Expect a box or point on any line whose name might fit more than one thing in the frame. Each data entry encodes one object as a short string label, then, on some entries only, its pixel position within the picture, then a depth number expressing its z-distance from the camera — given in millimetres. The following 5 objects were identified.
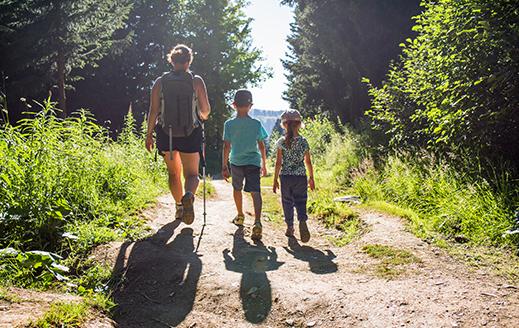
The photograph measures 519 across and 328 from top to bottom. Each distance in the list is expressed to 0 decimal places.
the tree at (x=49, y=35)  15219
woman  4848
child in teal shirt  5137
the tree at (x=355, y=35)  14672
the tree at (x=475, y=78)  5062
